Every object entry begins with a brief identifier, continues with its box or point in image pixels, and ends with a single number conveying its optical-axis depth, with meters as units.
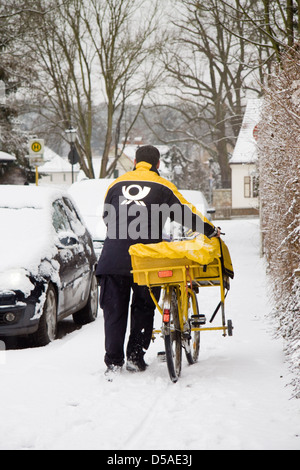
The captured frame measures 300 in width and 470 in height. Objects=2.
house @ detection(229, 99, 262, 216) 55.25
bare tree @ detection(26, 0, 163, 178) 31.97
